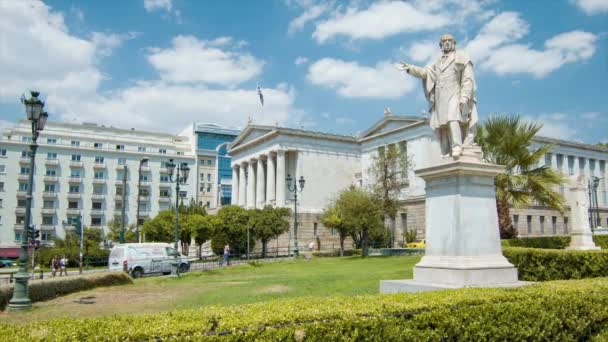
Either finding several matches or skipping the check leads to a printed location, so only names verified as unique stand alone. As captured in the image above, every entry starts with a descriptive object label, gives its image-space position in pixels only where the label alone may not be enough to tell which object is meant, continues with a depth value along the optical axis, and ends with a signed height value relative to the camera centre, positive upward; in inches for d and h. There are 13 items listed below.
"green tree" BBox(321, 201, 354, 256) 1684.3 +5.3
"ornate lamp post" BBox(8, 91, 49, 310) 527.5 +8.3
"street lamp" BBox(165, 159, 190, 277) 1105.4 +120.2
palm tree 807.7 +97.5
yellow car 1839.3 -82.6
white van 1176.8 -83.7
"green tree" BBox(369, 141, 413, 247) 1601.9 +163.0
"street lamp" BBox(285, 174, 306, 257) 1582.2 -78.3
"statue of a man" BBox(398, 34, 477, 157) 388.5 +101.6
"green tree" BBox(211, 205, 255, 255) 2001.7 -15.8
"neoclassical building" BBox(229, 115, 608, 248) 2303.2 +312.8
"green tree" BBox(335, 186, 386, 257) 1512.1 +35.0
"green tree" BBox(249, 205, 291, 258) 2001.7 -0.3
